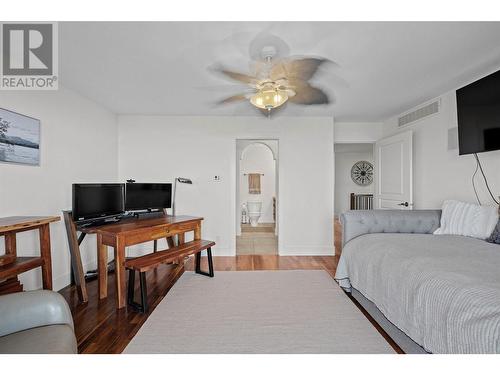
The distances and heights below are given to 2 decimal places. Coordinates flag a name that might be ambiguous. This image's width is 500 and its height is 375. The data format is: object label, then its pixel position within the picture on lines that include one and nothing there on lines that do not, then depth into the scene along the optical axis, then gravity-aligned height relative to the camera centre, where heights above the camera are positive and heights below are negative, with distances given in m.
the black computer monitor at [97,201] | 2.47 -0.13
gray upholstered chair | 1.02 -0.63
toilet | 6.57 -0.63
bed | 1.12 -0.55
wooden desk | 2.27 -0.48
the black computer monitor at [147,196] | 3.18 -0.10
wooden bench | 2.15 -0.68
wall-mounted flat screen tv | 2.18 +0.70
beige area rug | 1.67 -1.07
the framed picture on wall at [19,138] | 2.09 +0.47
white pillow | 2.21 -0.30
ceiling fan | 2.08 +1.10
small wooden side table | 1.73 -0.53
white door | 3.45 +0.25
